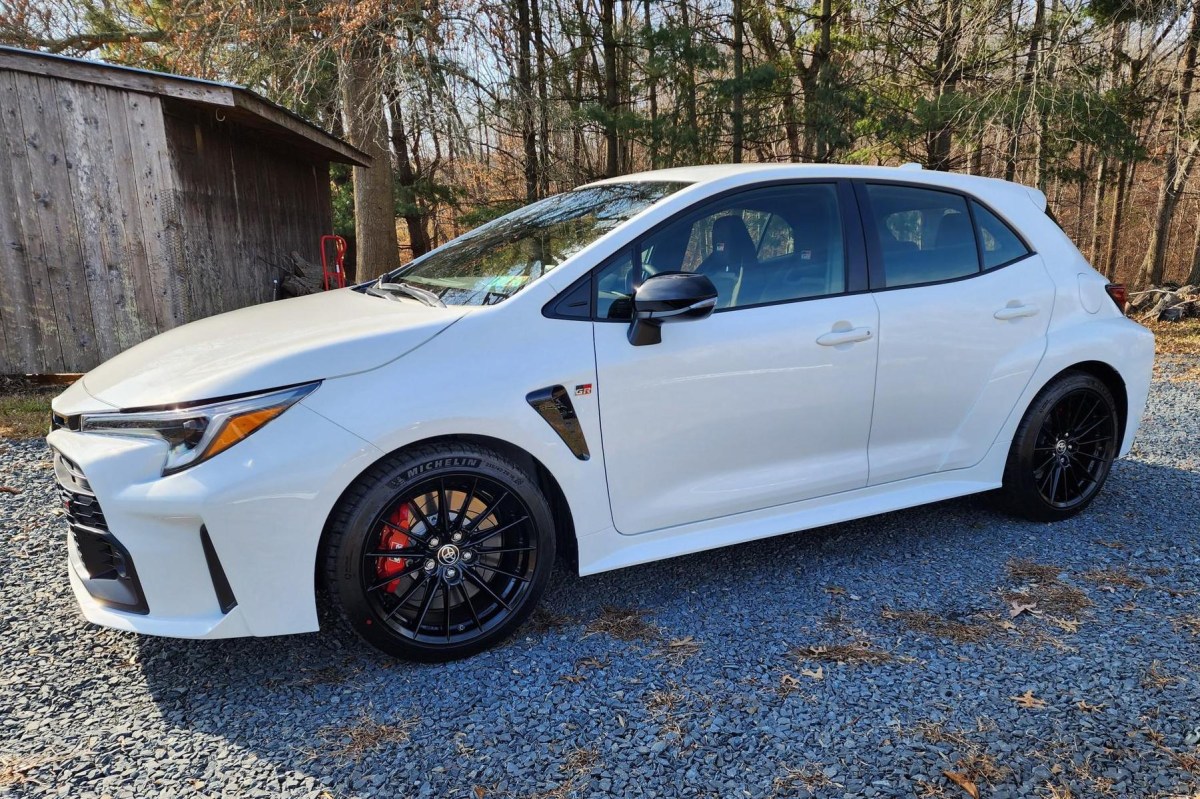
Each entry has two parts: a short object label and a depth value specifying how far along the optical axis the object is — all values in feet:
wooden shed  21.88
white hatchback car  7.74
